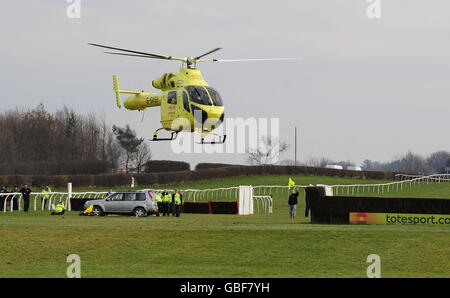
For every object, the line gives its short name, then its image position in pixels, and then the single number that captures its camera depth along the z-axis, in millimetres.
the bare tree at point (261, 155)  136000
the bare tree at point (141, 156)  92750
